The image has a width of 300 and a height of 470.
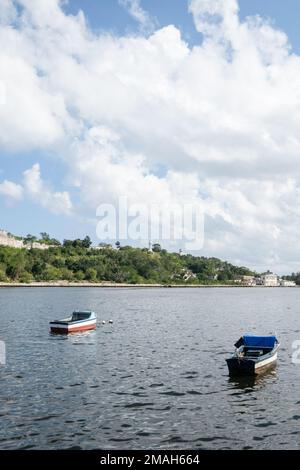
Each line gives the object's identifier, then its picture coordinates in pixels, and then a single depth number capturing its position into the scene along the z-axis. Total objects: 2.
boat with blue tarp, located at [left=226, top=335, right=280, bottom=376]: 42.62
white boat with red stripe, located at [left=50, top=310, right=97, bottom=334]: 72.69
